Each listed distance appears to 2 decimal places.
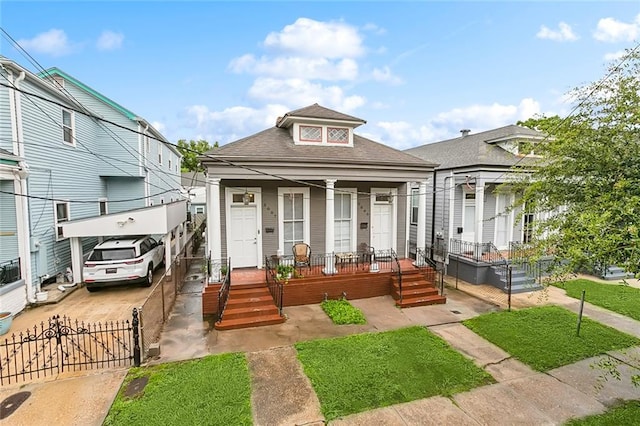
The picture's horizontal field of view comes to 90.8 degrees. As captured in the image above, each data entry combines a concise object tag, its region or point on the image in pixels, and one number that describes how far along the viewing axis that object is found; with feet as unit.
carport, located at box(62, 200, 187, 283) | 33.67
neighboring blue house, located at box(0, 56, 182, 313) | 28.50
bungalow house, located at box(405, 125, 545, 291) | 38.63
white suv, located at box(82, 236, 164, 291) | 31.71
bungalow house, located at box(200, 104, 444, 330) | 31.22
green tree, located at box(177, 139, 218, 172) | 142.92
